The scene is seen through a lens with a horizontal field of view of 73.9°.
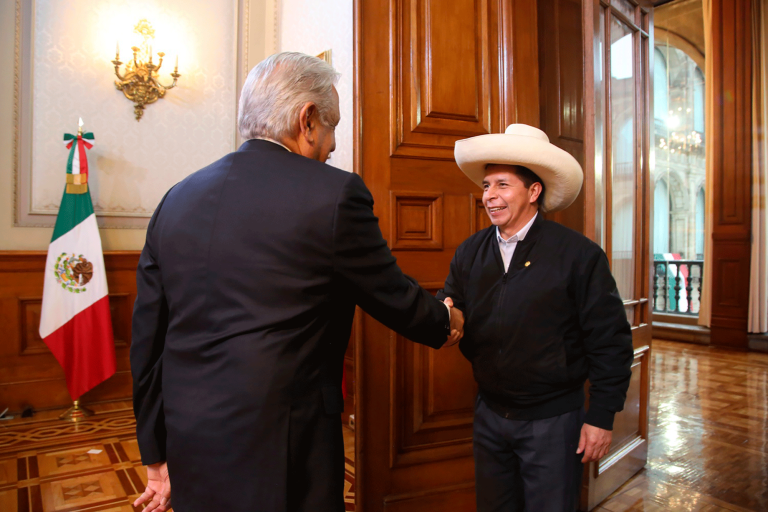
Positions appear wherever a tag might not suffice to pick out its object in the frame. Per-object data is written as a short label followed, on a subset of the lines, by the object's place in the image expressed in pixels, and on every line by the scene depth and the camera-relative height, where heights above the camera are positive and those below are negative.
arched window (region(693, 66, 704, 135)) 8.81 +2.78
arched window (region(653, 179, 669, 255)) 9.95 +0.78
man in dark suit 0.90 -0.09
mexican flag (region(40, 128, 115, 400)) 3.49 -0.24
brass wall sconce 3.93 +1.42
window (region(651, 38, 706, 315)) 7.82 +1.63
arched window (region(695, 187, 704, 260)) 9.39 +0.65
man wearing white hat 1.34 -0.22
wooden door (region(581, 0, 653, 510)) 2.32 +0.36
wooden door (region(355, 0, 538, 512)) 1.83 +0.28
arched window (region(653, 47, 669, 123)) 9.23 +3.13
